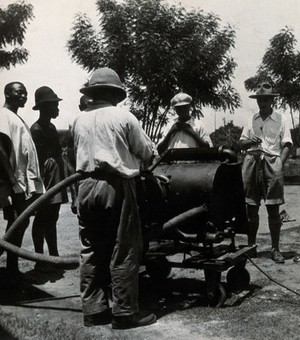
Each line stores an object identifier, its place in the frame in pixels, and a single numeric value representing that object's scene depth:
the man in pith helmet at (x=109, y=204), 4.44
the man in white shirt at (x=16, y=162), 5.87
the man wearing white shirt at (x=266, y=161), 7.12
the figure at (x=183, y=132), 6.91
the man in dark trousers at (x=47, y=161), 6.63
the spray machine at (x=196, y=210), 5.02
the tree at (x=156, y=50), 20.95
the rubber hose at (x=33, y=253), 4.66
